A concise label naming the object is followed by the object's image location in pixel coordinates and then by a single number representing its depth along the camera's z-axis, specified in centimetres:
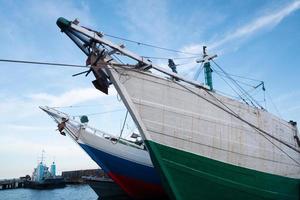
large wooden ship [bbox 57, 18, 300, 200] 1060
